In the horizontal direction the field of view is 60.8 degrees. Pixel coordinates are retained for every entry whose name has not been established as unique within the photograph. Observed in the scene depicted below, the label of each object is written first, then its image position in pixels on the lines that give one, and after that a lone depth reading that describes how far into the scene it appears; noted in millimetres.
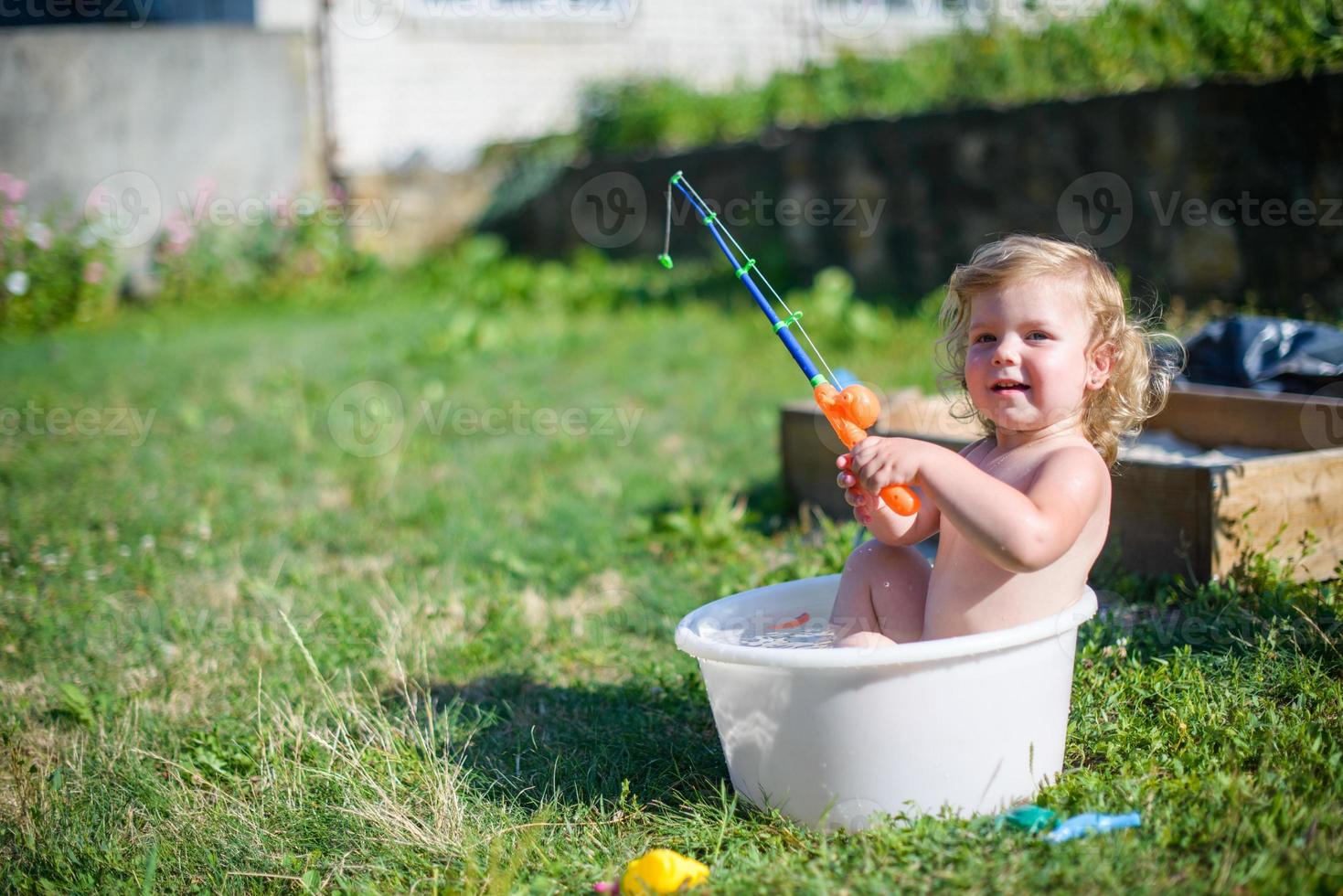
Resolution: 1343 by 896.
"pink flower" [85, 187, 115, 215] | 9102
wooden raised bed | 2539
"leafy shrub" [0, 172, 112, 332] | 8281
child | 1696
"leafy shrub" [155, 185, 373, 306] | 9227
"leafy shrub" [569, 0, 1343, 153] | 4629
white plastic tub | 1687
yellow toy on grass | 1658
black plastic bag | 3223
